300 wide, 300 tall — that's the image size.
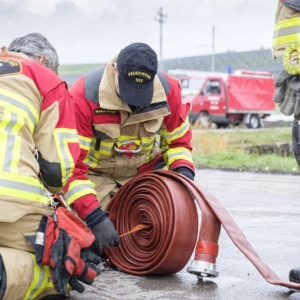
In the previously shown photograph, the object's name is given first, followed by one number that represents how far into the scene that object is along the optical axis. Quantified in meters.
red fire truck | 46.79
